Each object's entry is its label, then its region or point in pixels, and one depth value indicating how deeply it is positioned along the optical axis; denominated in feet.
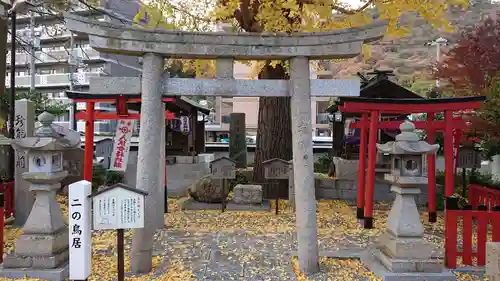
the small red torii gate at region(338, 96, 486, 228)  27.20
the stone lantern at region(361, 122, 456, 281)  17.63
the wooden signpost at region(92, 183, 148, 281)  15.34
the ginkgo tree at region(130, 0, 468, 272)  26.37
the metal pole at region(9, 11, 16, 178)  34.37
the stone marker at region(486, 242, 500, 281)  11.95
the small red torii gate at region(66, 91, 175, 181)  29.32
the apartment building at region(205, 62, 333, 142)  123.24
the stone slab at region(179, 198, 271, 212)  34.30
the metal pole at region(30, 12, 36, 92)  57.36
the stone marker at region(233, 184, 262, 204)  35.14
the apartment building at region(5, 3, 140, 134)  116.57
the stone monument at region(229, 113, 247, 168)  50.98
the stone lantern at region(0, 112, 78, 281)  17.47
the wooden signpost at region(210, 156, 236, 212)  33.41
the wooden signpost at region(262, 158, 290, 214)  34.47
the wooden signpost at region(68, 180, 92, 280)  14.80
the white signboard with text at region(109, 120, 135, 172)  32.68
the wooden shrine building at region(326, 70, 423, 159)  33.60
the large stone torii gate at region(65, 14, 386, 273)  18.08
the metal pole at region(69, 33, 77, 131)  62.41
